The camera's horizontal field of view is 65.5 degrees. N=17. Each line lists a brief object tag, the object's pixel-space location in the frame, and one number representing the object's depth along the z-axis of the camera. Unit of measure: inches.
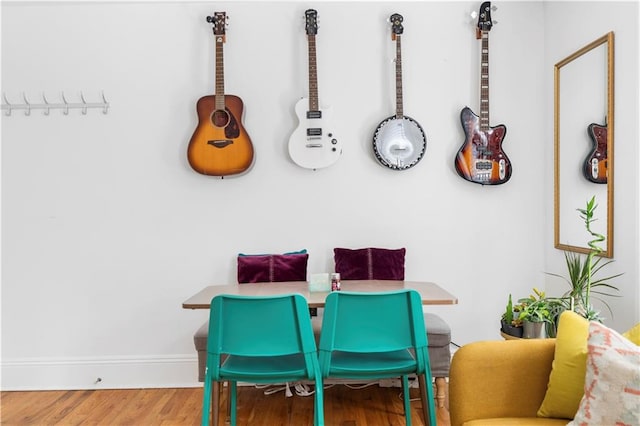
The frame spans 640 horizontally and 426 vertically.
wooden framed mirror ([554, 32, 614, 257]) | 97.3
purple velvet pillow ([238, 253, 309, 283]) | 112.2
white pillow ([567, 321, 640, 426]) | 51.5
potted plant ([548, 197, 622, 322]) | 91.7
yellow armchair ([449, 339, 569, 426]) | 64.1
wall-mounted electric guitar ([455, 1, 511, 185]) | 120.3
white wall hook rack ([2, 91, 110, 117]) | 121.4
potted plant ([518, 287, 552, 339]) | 95.4
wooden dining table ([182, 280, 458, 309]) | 84.6
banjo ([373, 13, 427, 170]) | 120.5
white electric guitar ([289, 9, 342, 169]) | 118.9
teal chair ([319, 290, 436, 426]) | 77.5
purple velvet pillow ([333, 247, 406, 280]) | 116.0
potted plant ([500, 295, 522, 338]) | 99.1
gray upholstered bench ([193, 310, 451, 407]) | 96.7
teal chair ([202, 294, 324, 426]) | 75.9
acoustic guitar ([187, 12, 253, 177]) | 117.2
